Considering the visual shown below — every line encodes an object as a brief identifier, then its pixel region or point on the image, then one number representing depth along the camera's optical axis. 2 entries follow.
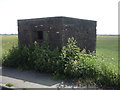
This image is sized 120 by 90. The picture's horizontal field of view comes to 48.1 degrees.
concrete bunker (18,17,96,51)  8.33
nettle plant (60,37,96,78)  5.96
